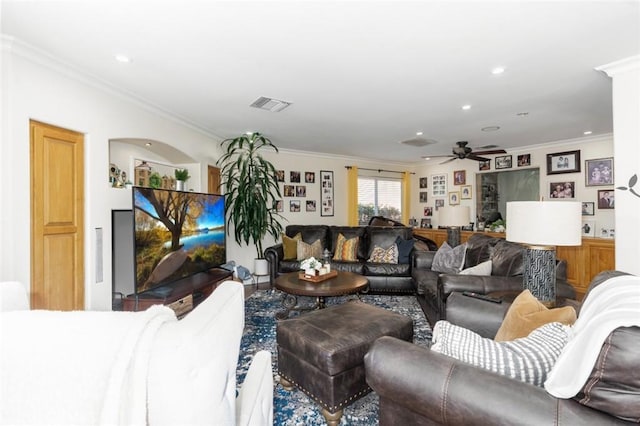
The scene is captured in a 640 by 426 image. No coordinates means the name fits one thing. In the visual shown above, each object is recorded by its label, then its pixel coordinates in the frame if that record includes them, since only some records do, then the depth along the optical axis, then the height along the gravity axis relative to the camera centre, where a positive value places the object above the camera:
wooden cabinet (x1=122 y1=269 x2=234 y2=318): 2.79 -0.79
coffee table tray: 3.38 -0.74
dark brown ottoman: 1.74 -0.85
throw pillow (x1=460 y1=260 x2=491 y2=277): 2.92 -0.58
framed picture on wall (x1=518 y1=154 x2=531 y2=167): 5.51 +0.94
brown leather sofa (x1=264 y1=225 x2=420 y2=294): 4.22 -0.69
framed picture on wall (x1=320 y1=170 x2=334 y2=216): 6.22 +0.42
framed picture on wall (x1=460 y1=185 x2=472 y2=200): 6.35 +0.40
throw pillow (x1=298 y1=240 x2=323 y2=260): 4.69 -0.59
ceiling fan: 4.55 +0.90
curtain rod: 6.47 +1.00
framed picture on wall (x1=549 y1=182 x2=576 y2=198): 5.00 +0.35
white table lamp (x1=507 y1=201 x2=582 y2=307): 1.87 -0.15
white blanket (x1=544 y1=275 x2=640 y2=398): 0.87 -0.40
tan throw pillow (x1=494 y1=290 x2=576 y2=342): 1.39 -0.51
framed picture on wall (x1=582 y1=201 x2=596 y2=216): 4.78 +0.03
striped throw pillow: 1.08 -0.53
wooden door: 2.13 -0.01
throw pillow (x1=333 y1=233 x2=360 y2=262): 4.79 -0.60
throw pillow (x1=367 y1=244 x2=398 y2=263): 4.47 -0.65
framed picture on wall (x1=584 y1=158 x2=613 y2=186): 4.61 +0.60
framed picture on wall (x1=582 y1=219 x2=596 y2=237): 4.73 -0.29
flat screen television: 2.67 -0.21
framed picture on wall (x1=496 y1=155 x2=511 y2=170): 5.76 +0.96
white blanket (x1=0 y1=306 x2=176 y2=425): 0.58 -0.29
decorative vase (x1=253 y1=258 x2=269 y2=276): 4.85 -0.86
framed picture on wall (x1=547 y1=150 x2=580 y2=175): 4.96 +0.82
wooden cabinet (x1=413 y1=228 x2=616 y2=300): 4.29 -0.74
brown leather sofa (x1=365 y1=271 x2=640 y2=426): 0.83 -0.60
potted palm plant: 4.44 +0.31
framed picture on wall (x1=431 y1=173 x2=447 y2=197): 6.84 +0.62
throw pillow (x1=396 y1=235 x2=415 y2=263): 4.40 -0.56
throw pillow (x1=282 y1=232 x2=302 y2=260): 4.76 -0.54
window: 6.88 +0.34
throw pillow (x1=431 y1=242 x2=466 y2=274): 3.63 -0.60
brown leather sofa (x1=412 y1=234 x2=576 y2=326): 2.60 -0.61
